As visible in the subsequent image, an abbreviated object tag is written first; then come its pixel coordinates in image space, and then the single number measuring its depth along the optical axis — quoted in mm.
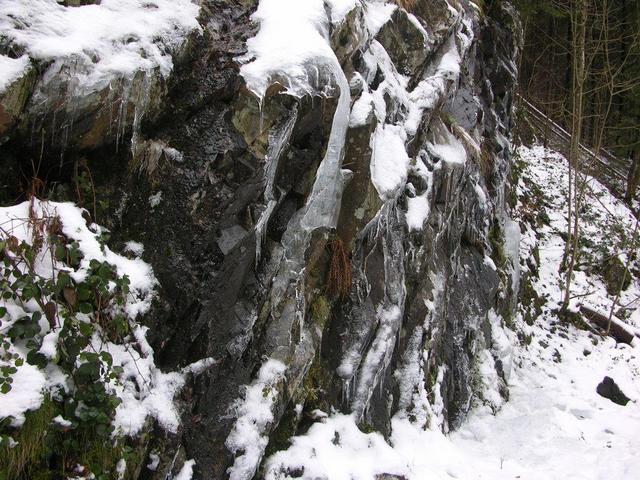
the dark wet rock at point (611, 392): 8672
